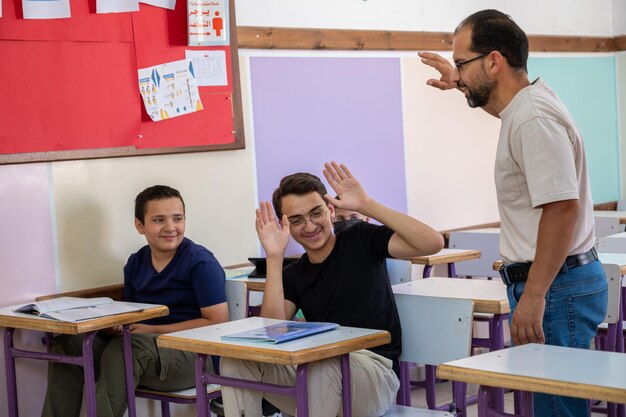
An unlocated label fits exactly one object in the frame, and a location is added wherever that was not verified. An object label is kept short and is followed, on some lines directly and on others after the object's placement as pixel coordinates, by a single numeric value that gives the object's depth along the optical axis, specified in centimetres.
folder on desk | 262
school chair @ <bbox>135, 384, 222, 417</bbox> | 354
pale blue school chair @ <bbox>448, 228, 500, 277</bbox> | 504
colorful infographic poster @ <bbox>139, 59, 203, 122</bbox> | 423
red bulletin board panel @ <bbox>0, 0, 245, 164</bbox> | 384
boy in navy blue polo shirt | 360
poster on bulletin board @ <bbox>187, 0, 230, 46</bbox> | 439
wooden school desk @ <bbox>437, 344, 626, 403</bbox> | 188
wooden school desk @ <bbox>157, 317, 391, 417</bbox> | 249
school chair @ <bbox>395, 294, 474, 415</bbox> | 293
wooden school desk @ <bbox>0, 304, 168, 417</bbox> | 334
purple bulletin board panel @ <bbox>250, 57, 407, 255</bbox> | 479
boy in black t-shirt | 280
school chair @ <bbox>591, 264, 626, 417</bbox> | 362
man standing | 235
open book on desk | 340
